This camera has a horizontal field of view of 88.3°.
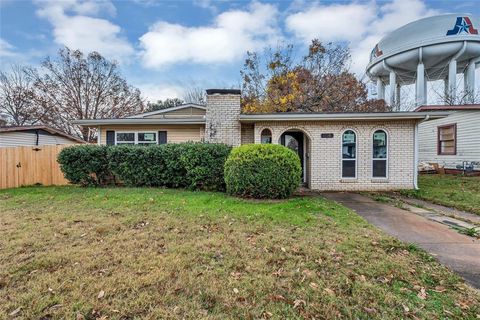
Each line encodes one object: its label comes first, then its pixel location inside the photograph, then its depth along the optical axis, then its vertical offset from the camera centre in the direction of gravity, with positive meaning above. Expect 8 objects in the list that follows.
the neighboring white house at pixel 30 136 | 14.16 +1.41
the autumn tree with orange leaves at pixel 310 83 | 18.28 +5.64
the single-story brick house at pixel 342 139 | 9.02 +0.67
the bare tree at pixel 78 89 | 21.91 +6.42
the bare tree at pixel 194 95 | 29.99 +7.70
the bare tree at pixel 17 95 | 21.72 +5.59
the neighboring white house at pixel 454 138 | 11.95 +0.98
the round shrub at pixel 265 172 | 6.82 -0.41
